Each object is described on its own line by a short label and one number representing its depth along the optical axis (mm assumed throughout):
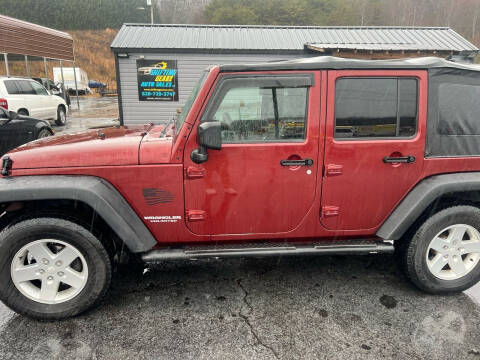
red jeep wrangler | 2539
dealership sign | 12086
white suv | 10727
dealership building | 11883
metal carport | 15336
